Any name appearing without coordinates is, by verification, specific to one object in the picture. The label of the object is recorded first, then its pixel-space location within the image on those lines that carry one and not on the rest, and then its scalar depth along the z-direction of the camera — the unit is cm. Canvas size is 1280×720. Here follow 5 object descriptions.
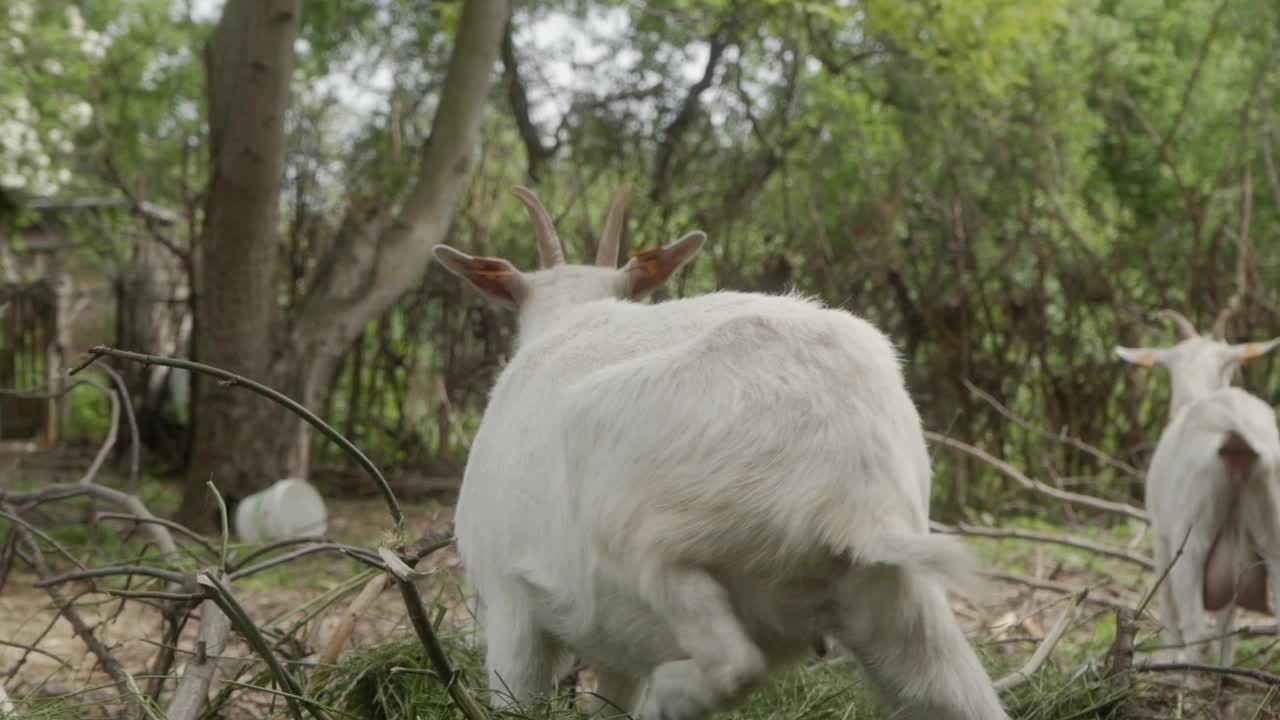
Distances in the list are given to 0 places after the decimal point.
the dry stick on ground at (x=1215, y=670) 318
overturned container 755
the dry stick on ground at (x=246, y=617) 221
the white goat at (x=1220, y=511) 479
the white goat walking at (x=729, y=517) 230
